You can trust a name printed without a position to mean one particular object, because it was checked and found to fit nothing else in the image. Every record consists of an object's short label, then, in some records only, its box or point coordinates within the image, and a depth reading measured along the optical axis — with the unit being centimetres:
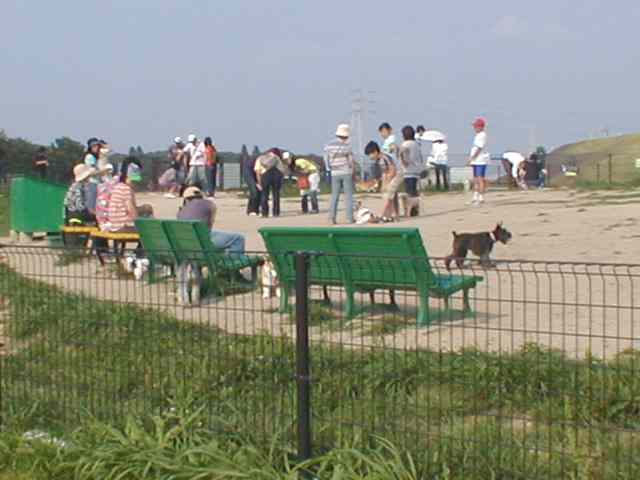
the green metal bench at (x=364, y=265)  736
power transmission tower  3723
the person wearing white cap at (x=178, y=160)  2997
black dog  1233
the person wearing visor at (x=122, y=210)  1463
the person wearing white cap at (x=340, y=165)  1931
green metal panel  1884
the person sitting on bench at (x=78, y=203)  1691
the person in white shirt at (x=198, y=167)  2756
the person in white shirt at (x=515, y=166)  3525
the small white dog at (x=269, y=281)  783
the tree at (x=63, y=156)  4456
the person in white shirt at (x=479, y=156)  2189
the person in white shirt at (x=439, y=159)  3216
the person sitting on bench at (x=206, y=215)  1291
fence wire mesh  587
